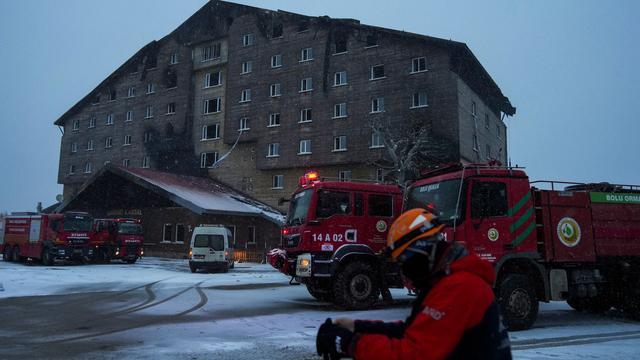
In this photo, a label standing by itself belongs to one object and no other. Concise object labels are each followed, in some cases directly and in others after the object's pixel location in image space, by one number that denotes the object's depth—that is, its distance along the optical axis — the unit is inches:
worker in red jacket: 83.9
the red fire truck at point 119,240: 1094.4
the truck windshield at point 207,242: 924.0
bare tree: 1183.3
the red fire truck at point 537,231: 350.0
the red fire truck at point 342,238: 447.5
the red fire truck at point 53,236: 1002.1
